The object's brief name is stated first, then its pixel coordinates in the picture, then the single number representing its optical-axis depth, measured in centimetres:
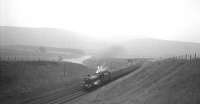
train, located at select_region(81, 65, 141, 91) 2784
